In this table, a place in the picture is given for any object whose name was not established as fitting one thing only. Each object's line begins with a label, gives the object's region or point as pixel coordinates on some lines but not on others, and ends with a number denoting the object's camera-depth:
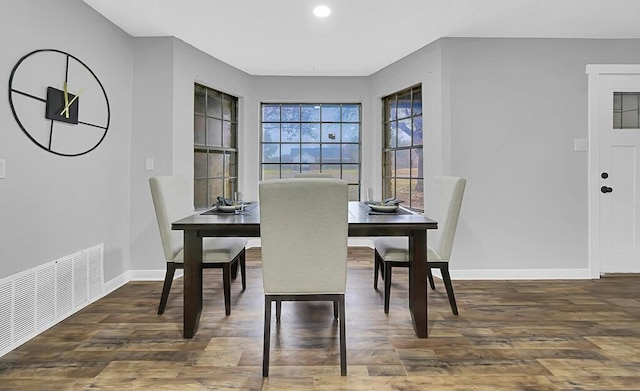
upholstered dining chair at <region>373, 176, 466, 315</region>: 2.46
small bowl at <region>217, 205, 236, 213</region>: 2.56
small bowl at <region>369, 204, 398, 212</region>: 2.52
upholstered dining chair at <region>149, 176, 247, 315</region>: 2.48
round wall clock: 2.21
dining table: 2.10
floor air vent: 2.06
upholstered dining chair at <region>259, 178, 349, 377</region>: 1.77
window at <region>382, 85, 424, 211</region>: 4.07
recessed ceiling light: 2.90
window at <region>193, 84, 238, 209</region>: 3.99
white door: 3.54
